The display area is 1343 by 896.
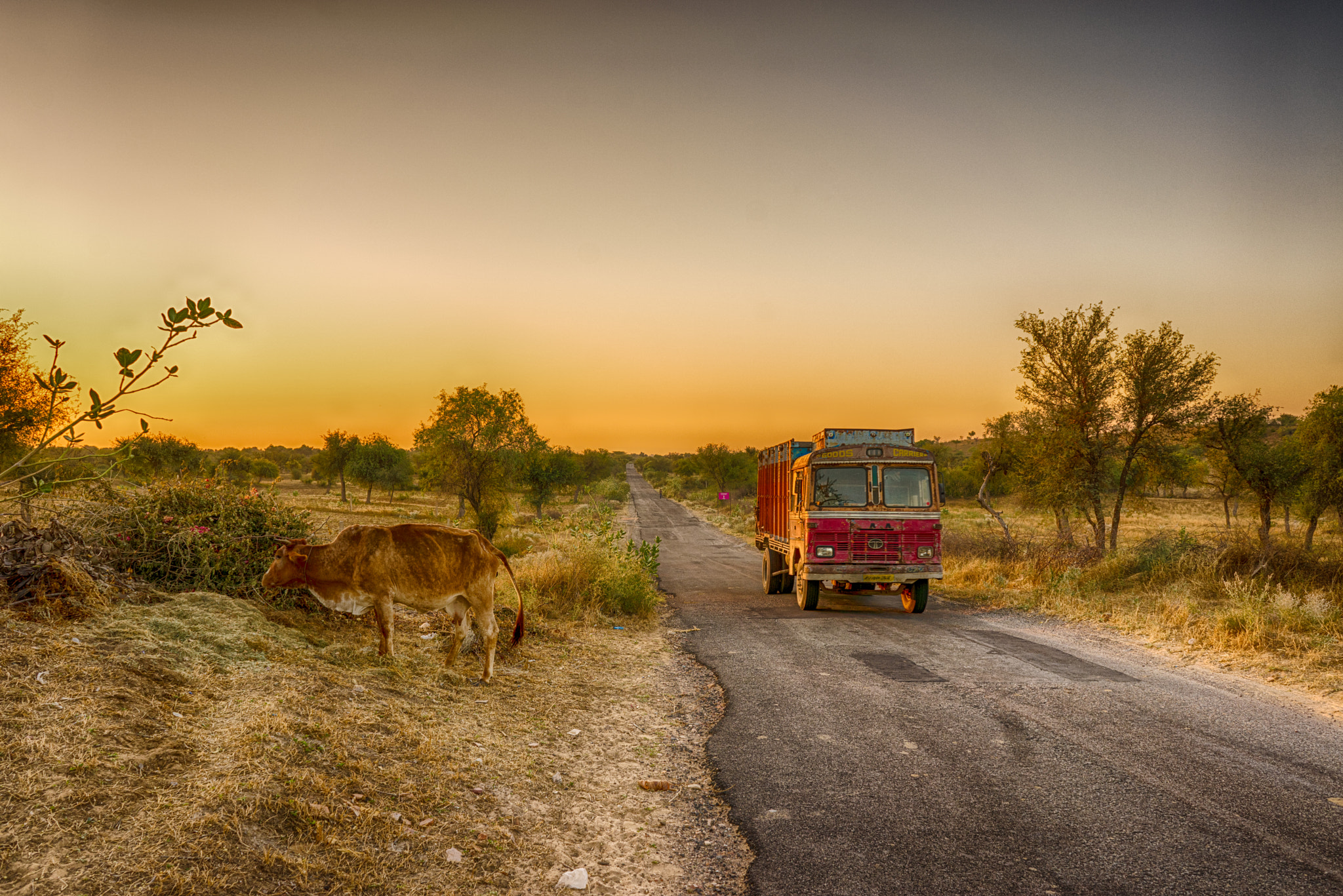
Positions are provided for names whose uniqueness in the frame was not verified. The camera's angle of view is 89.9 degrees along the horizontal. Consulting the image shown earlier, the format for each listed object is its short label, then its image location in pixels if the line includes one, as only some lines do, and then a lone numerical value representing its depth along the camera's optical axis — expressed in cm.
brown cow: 573
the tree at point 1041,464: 2091
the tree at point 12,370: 820
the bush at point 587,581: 1125
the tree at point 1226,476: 2467
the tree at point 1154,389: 2020
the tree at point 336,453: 5588
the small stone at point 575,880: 367
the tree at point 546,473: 4156
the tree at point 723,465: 8862
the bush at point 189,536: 579
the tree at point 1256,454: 2197
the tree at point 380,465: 5472
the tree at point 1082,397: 2070
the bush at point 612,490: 7981
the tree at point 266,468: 5602
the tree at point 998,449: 2319
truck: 1283
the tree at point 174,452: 2576
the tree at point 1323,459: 2317
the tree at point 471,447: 3612
